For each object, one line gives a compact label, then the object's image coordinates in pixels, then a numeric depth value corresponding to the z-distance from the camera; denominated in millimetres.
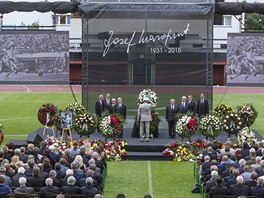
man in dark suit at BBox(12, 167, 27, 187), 19828
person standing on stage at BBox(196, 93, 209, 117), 32500
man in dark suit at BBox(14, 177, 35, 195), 18672
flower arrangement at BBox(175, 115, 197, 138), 29469
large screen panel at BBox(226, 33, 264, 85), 58788
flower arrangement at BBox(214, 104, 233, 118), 31253
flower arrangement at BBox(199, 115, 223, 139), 29625
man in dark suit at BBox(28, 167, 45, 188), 19656
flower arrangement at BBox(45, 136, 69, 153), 27278
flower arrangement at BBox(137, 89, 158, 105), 31469
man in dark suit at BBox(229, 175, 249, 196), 19281
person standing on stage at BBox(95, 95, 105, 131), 32812
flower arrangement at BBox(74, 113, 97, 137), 29922
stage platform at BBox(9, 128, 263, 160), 29109
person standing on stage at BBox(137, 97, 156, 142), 30347
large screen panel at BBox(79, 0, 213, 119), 33875
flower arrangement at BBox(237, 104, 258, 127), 31886
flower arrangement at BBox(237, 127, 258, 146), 28422
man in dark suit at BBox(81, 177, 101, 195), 18984
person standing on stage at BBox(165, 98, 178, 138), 31656
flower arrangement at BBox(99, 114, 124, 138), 29531
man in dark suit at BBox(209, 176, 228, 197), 19297
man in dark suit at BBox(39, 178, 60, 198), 18562
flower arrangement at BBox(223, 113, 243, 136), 30875
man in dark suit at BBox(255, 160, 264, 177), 20906
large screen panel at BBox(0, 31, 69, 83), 56906
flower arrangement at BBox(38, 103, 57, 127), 32812
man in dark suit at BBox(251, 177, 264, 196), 19109
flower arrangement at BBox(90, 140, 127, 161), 28766
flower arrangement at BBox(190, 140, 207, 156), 28906
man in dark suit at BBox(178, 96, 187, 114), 31719
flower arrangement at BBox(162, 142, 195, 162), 28875
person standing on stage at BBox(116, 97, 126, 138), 32031
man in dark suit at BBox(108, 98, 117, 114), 32156
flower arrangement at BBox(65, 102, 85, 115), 31570
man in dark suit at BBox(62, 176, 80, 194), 19062
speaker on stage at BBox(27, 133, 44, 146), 28503
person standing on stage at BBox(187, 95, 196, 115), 31941
